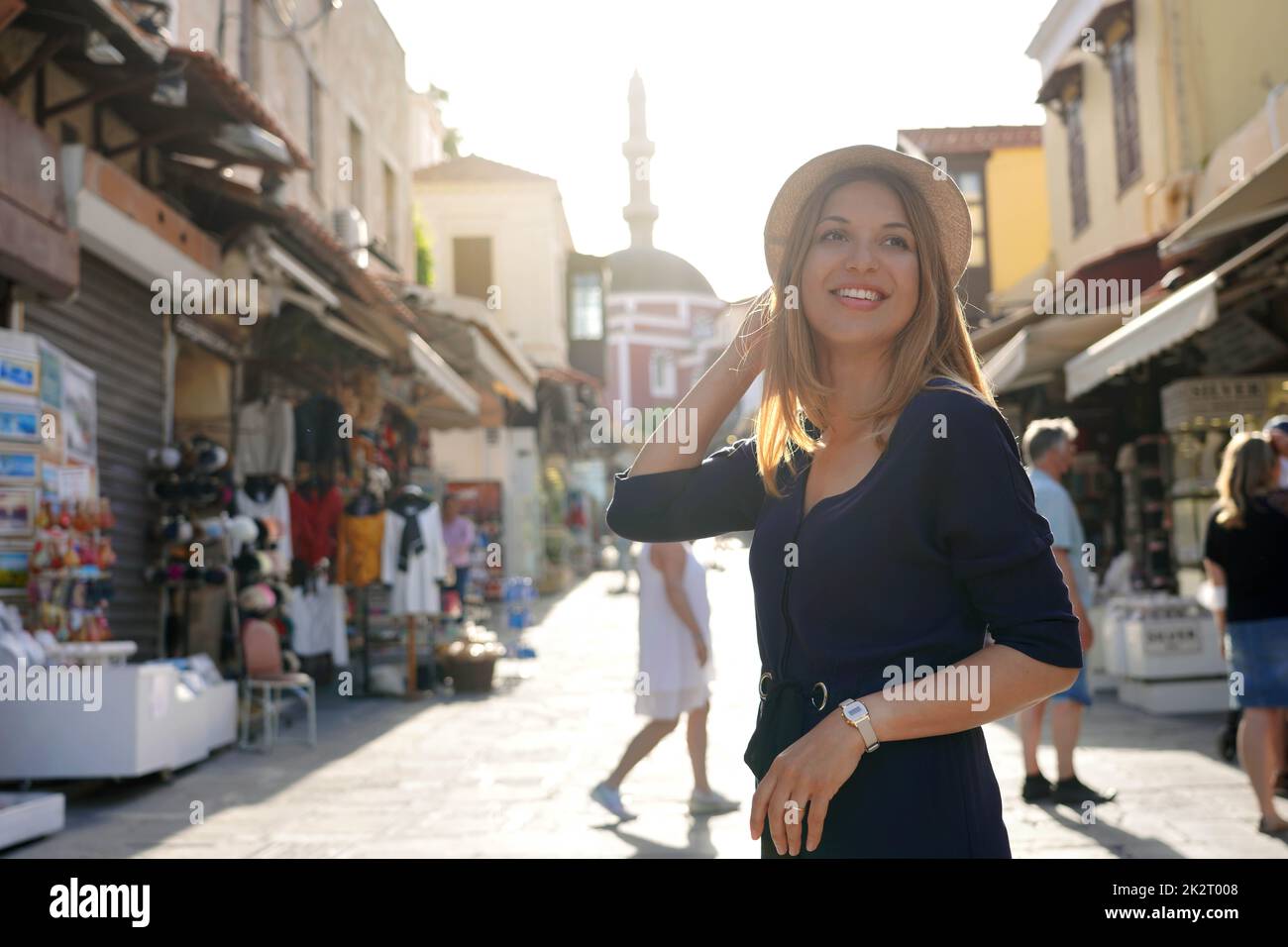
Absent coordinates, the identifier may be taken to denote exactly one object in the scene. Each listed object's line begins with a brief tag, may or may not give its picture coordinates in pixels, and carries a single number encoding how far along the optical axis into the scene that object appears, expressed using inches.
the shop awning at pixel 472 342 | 641.6
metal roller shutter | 365.7
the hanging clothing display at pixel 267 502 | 449.7
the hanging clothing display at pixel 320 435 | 494.6
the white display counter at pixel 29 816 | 246.8
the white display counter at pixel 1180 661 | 398.9
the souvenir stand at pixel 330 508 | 482.9
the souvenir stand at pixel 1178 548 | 400.2
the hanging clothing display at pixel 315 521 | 485.1
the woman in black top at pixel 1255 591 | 239.0
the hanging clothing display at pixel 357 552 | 495.2
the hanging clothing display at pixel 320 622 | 500.1
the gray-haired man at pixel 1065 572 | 269.9
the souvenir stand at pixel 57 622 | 298.0
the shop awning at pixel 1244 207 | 323.3
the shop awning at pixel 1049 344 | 455.8
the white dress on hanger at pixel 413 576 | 495.2
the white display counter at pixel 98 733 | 298.7
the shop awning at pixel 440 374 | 532.4
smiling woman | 69.1
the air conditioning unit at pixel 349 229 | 594.2
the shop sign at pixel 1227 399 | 429.1
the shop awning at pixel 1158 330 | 330.0
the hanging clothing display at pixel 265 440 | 475.8
